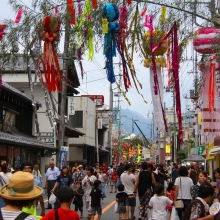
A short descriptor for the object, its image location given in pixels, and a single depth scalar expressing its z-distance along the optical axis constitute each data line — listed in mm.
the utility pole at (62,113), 19758
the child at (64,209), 5633
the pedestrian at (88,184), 14422
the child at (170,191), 12038
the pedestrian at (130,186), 13758
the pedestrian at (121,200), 13015
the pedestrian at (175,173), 18672
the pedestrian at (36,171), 15173
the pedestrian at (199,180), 9266
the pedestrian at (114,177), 28859
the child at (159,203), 10297
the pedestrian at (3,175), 9147
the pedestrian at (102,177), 19016
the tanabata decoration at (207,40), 9945
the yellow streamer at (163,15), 10180
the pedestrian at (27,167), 10494
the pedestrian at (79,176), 15312
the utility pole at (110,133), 58712
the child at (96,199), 12633
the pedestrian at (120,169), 22953
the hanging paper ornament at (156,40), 10312
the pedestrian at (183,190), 11133
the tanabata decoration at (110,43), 10180
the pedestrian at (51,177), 16562
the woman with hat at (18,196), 4133
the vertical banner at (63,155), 20878
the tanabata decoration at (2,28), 10684
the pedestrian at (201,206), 6414
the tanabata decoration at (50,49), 10625
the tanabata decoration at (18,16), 10648
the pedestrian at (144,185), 12906
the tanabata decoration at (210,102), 10875
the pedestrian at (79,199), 14614
